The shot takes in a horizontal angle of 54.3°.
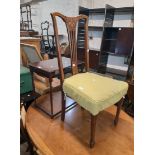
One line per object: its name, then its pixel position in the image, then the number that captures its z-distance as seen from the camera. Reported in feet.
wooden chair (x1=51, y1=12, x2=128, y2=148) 3.58
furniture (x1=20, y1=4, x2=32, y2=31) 18.01
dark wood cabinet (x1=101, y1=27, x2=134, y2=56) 11.03
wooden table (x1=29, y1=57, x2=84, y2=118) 4.86
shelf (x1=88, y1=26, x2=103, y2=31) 13.04
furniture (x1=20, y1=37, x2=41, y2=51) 7.90
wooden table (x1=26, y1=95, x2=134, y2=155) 3.95
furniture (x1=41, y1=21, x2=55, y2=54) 16.83
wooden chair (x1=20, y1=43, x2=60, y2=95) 6.57
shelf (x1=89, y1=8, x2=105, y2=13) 12.46
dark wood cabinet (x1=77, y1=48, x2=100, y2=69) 12.61
